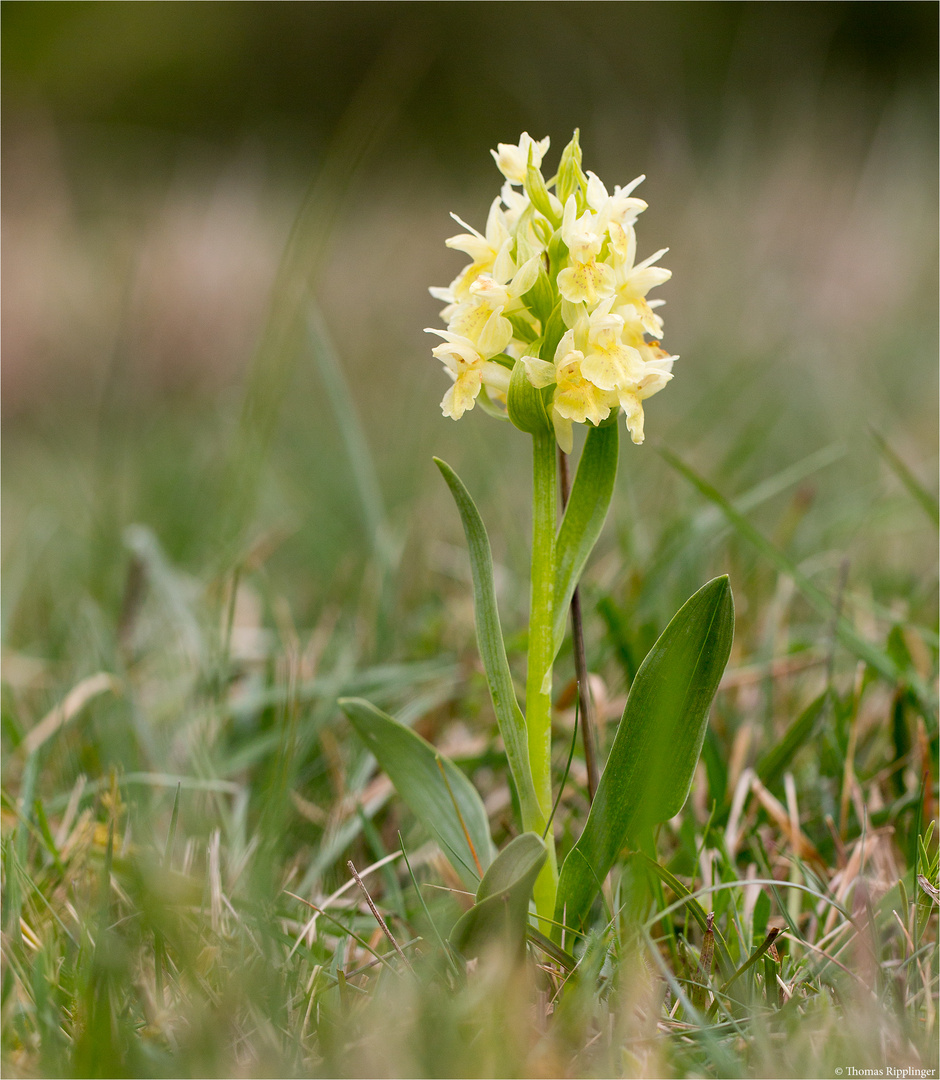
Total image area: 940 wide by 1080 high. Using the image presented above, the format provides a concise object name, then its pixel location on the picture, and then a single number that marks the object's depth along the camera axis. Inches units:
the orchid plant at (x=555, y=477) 29.7
